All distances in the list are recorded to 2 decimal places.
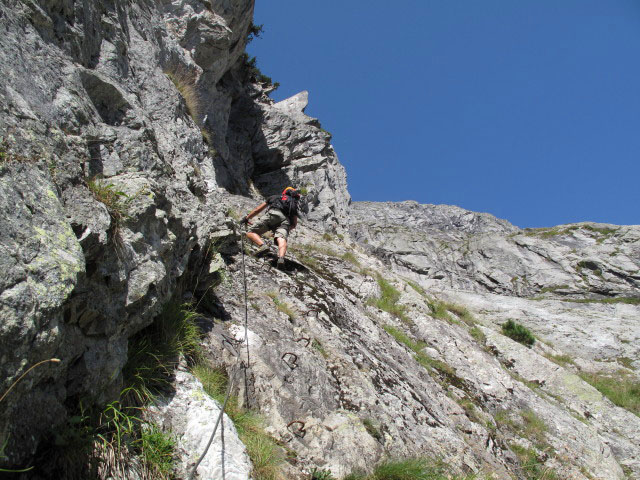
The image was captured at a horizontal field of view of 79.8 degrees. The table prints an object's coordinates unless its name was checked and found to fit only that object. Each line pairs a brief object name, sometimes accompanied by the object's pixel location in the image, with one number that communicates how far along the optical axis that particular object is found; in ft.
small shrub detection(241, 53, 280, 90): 102.17
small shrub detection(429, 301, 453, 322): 42.87
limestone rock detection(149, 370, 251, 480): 12.16
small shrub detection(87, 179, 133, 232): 13.08
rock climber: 34.06
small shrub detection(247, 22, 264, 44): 98.59
